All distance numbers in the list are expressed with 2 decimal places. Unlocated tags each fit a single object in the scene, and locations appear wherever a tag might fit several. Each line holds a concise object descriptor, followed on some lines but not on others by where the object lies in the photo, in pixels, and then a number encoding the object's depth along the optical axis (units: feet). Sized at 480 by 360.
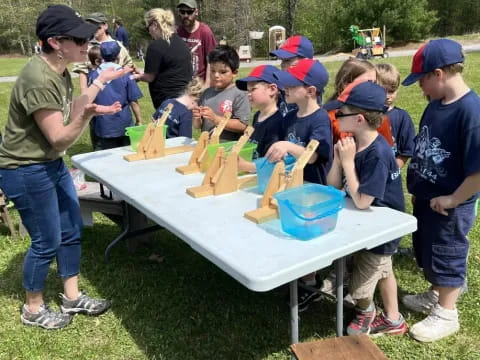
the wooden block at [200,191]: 7.21
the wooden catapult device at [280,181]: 6.40
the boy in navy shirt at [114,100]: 14.16
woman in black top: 14.37
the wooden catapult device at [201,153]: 8.39
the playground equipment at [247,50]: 68.02
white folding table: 5.18
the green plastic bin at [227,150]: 8.00
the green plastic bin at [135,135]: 9.93
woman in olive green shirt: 6.83
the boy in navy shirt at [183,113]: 11.84
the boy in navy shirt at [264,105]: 8.55
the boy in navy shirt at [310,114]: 7.51
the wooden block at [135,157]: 9.45
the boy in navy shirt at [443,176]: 6.71
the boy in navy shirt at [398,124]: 9.09
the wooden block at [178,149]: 9.87
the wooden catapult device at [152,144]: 9.48
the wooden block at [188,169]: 8.43
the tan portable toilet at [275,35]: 74.90
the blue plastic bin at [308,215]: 5.58
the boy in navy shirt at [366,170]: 6.45
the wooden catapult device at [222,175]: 7.28
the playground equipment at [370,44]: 56.92
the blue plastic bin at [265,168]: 7.21
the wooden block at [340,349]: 5.72
